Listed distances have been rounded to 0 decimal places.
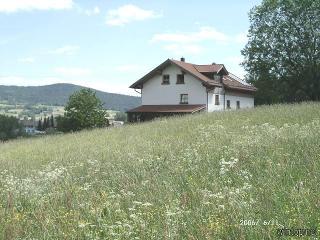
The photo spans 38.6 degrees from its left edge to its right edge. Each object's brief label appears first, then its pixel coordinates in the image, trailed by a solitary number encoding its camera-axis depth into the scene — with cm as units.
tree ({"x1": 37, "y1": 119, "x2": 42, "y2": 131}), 16438
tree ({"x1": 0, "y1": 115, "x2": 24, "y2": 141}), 12355
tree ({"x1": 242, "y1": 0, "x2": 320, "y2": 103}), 5428
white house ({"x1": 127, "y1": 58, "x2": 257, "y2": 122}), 5534
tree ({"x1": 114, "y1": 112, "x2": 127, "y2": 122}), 15602
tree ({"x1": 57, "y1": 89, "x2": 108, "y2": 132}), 6050
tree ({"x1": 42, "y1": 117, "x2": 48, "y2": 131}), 15868
